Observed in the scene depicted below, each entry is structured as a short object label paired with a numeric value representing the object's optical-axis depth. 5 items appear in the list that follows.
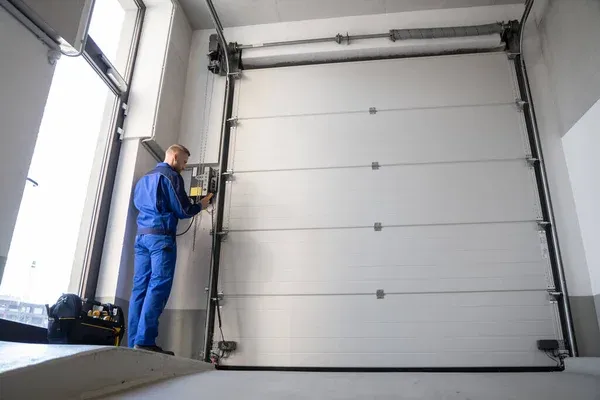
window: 3.50
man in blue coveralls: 3.87
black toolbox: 3.25
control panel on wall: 5.00
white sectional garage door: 4.37
